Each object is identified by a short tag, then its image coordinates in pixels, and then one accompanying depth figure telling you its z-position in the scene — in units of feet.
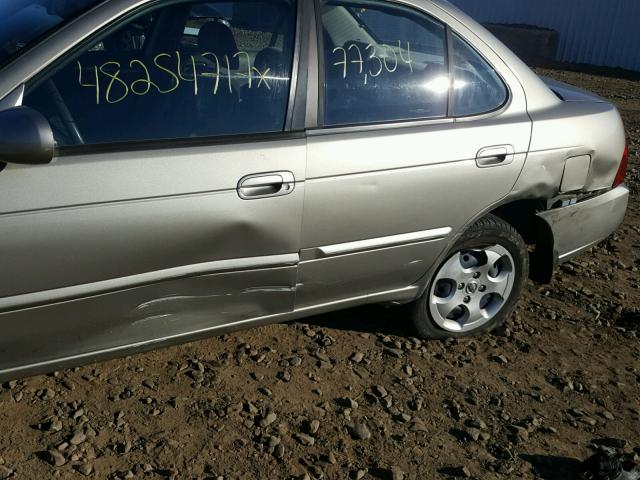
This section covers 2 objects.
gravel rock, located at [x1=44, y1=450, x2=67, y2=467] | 9.35
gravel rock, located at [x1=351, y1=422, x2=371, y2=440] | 10.38
